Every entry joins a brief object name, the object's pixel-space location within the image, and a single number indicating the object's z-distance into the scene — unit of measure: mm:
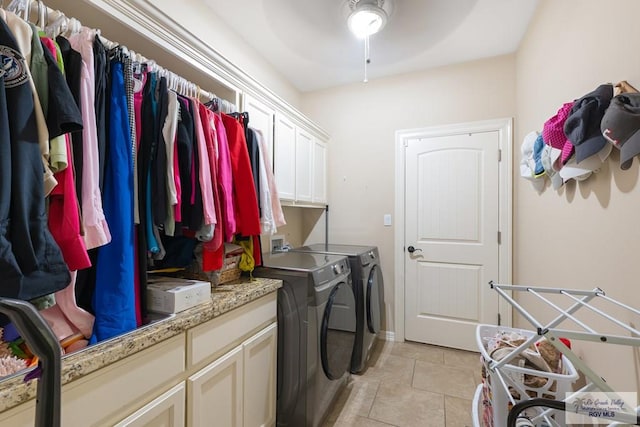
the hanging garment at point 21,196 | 679
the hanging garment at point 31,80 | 733
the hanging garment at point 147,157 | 1100
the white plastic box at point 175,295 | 1081
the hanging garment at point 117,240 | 914
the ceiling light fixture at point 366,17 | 1779
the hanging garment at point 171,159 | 1122
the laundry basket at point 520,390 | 1128
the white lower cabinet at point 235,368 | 1111
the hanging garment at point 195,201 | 1232
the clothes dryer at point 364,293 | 2209
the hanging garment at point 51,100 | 780
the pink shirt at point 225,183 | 1381
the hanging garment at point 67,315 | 849
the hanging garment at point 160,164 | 1116
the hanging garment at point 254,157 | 1640
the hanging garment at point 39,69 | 780
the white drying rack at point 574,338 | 673
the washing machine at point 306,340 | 1546
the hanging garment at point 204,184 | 1241
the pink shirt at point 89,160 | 852
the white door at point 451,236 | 2543
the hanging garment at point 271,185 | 1717
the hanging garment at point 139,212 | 1045
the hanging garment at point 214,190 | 1336
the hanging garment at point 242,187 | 1499
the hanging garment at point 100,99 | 938
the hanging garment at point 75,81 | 866
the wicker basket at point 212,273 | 1450
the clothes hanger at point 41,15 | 875
